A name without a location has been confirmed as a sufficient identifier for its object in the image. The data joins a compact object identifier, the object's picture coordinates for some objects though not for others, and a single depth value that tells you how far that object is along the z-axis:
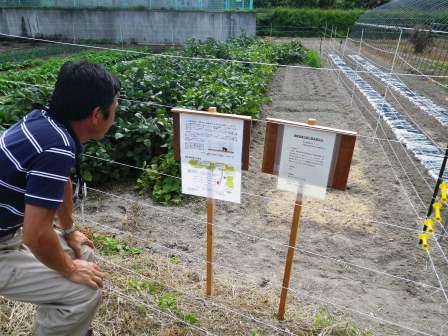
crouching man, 1.65
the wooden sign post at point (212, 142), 2.27
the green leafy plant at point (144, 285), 2.88
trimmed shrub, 35.81
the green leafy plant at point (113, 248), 3.40
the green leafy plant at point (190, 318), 2.62
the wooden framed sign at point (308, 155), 2.12
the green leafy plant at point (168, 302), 2.71
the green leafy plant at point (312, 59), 16.74
